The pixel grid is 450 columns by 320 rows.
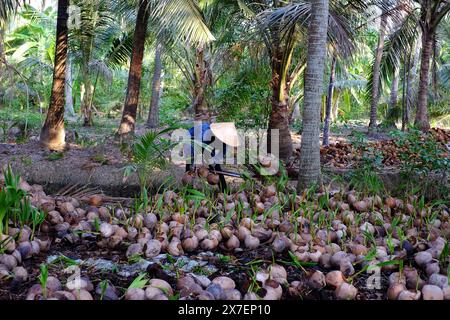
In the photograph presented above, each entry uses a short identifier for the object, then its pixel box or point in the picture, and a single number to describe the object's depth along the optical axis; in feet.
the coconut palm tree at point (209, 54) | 28.40
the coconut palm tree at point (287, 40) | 18.58
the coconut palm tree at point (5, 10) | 19.39
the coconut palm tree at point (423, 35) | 30.78
